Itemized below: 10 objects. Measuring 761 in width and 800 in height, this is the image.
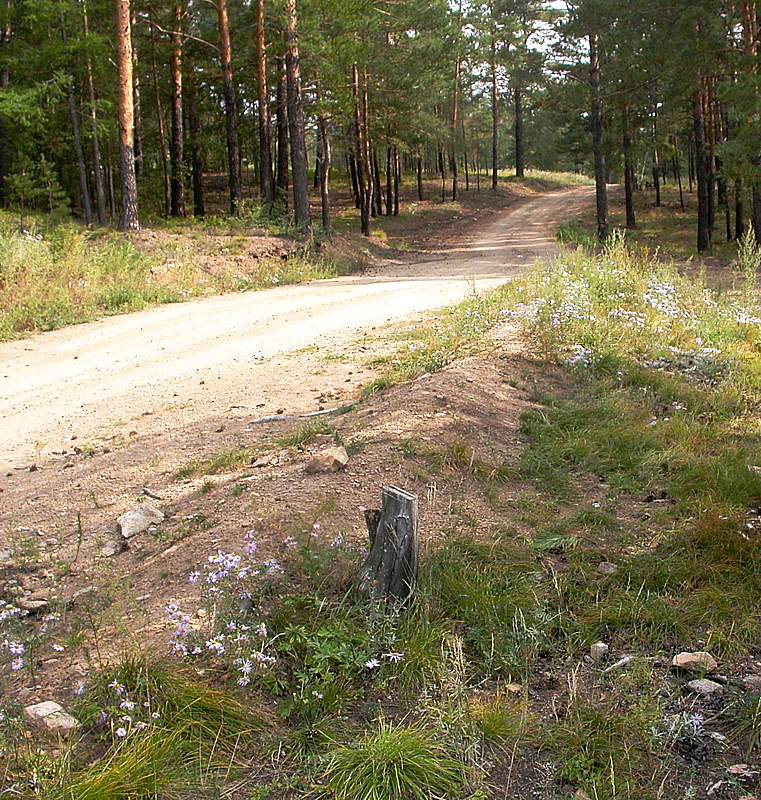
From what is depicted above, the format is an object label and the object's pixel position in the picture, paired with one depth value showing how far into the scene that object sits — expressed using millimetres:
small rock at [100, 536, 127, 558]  4719
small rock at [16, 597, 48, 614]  4137
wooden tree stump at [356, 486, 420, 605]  3750
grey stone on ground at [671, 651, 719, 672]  3652
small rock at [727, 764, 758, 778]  3020
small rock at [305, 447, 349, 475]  5073
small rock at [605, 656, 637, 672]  3625
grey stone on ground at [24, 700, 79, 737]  3016
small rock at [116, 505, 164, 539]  4914
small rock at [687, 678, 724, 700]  3463
